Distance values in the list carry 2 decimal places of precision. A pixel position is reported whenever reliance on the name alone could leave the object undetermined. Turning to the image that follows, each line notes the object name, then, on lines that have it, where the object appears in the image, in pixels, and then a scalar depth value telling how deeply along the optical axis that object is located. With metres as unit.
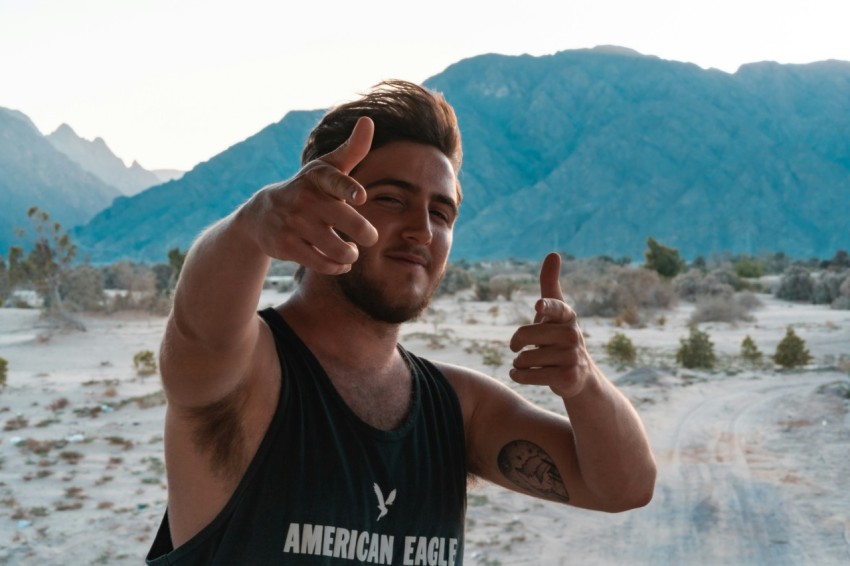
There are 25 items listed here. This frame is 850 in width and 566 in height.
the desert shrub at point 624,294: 20.97
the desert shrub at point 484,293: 25.62
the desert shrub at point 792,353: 12.72
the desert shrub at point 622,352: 13.23
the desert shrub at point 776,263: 35.47
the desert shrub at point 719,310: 19.02
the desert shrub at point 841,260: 30.46
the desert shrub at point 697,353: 12.77
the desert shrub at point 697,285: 23.12
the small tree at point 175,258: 27.79
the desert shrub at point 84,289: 20.47
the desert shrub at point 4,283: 23.28
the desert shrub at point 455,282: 27.11
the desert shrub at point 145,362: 11.95
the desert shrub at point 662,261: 27.08
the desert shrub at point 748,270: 30.06
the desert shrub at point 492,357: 12.45
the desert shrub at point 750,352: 13.10
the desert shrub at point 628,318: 19.14
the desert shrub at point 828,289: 22.34
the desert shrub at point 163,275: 27.85
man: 1.42
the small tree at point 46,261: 19.47
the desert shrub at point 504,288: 25.17
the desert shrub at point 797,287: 23.75
